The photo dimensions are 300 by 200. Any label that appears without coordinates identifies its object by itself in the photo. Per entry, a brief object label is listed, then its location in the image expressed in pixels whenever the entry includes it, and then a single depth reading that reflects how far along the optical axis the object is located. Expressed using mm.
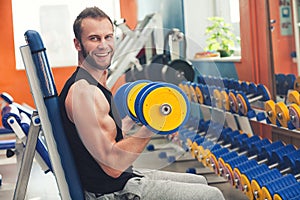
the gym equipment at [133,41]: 5721
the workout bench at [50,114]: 1867
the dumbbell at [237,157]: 3408
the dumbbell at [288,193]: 2646
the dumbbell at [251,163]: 3229
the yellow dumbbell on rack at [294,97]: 3268
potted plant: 5633
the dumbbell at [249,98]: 3791
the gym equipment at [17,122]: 3191
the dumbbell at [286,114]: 3084
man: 1776
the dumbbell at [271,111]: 3357
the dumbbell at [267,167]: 3045
